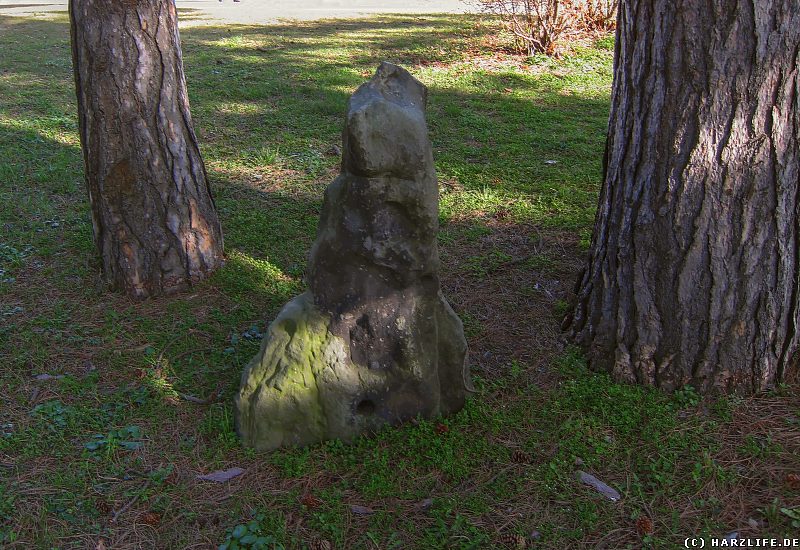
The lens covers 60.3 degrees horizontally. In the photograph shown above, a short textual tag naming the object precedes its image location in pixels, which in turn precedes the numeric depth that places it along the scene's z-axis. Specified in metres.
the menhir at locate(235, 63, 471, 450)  3.04
